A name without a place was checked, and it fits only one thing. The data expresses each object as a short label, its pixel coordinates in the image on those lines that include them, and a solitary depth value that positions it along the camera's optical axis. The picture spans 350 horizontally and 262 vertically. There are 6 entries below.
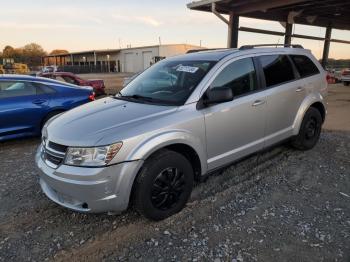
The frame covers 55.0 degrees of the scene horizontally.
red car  15.23
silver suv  3.09
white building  55.92
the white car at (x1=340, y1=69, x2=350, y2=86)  21.53
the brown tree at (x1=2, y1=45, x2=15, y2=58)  92.26
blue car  6.37
